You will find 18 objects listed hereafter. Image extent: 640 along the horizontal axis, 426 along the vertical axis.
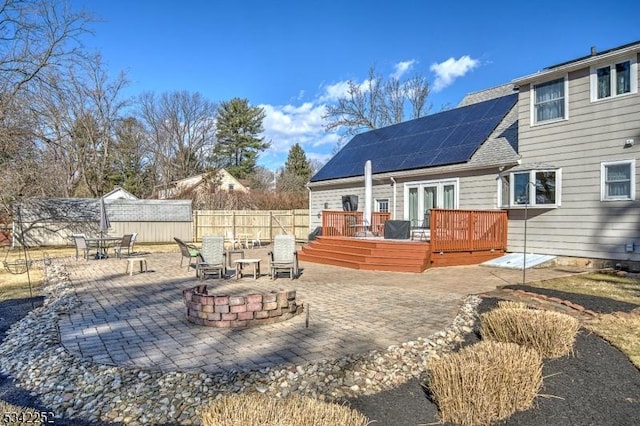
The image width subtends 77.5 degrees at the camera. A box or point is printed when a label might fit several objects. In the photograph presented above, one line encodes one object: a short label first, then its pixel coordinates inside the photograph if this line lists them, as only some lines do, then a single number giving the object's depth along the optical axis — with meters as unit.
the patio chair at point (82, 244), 13.93
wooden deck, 11.34
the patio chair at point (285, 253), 9.69
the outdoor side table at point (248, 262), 9.32
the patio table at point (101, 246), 14.37
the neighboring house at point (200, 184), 31.14
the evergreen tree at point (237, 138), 43.91
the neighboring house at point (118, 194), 27.47
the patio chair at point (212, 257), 9.55
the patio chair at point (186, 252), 10.67
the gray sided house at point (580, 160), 10.01
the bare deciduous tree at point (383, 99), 31.31
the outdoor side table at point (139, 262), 10.70
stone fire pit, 5.51
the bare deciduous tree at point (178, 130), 39.28
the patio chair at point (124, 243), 14.49
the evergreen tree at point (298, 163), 46.50
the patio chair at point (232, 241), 17.34
